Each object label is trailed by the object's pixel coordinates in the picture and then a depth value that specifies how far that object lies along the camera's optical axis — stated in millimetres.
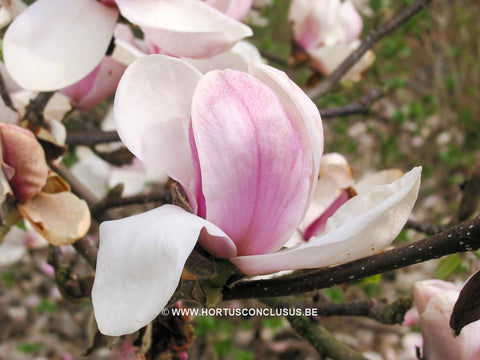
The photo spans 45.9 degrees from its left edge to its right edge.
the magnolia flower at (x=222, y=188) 365
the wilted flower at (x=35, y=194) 525
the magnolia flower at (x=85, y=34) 501
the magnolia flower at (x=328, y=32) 1029
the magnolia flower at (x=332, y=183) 662
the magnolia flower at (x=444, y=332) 517
